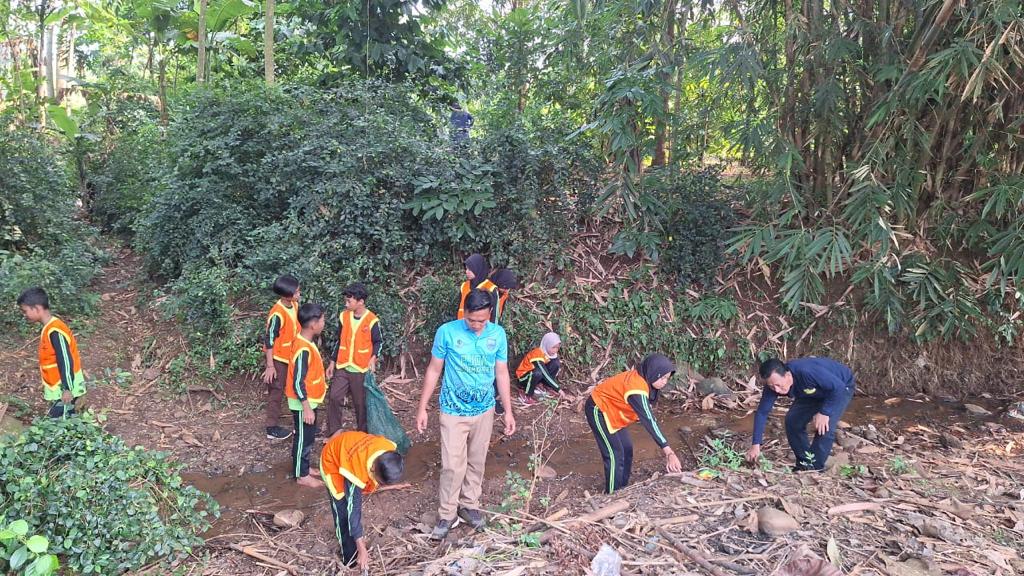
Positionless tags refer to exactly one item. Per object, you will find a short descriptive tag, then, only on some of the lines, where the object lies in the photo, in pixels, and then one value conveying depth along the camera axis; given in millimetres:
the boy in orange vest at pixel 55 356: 4156
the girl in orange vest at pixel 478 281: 5754
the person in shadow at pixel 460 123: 7066
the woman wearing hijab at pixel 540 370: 6195
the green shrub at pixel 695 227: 7090
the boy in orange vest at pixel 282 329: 4848
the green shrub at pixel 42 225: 6234
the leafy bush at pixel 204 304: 5953
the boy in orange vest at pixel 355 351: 4715
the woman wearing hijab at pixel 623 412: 4102
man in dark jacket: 4484
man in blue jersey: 3725
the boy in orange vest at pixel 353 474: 3164
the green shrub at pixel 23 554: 2381
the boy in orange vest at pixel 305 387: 4324
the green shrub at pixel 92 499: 3027
